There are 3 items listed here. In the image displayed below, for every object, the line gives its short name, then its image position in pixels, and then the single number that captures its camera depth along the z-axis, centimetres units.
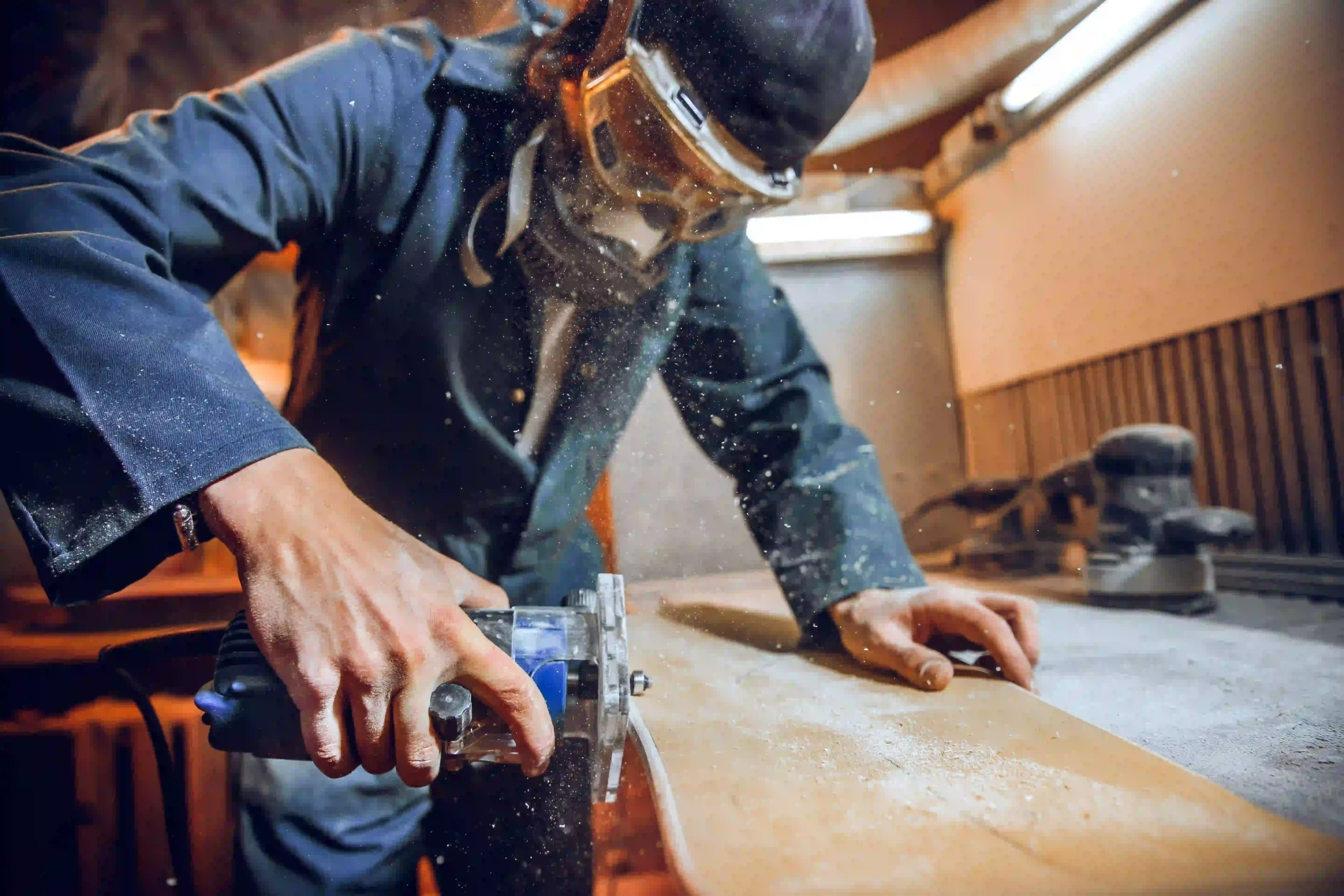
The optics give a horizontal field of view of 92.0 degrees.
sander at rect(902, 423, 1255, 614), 93
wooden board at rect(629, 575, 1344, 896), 28
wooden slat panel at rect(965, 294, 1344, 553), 71
